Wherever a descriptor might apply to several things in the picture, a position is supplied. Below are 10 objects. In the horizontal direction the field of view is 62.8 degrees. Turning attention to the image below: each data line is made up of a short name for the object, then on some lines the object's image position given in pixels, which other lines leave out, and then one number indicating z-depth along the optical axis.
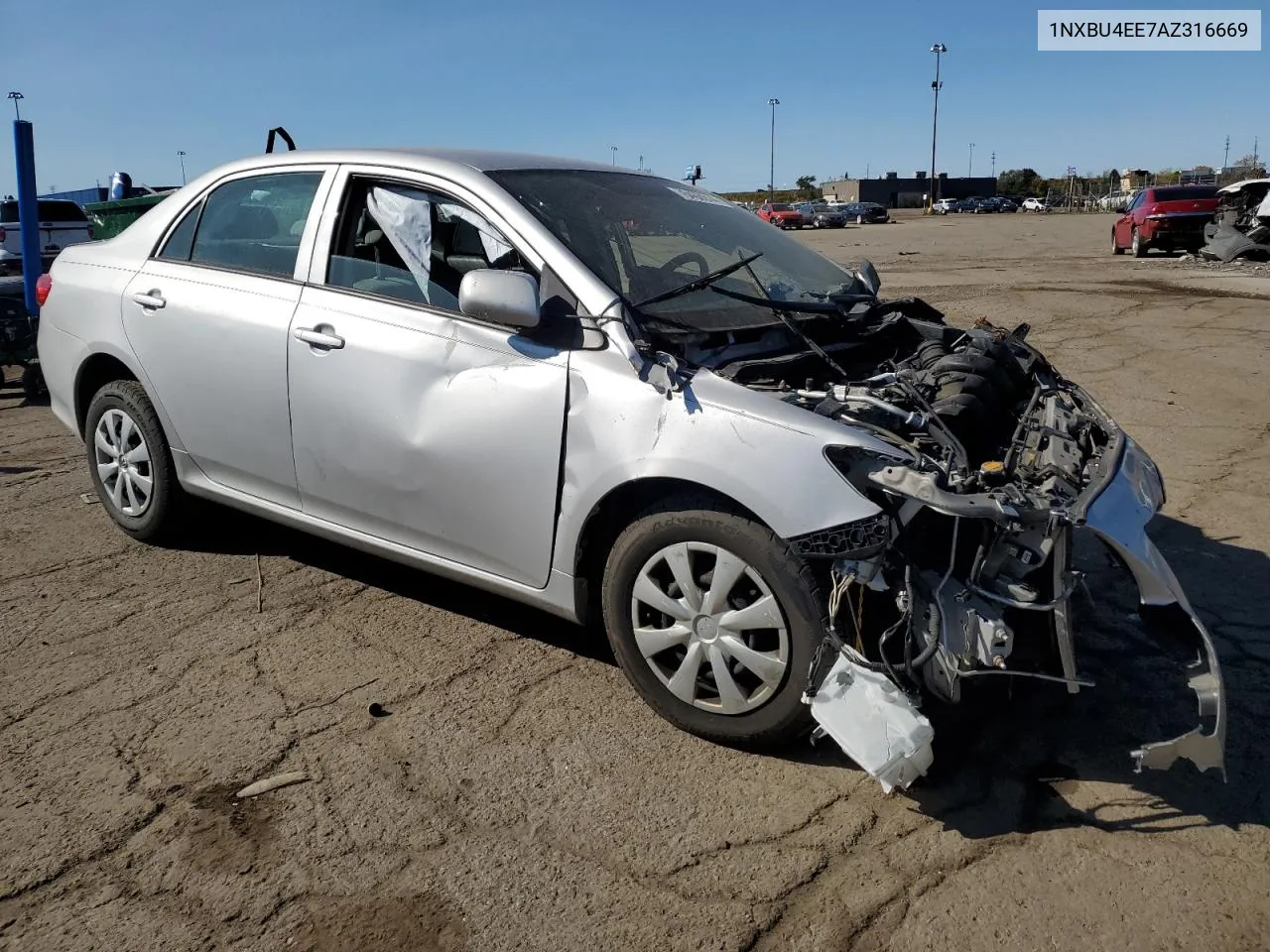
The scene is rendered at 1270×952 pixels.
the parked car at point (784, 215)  46.71
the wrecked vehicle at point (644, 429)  2.84
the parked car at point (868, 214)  55.53
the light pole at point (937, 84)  78.94
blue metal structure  8.96
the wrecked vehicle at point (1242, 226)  18.44
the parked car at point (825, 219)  52.34
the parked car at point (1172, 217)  21.00
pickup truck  13.89
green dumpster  8.78
